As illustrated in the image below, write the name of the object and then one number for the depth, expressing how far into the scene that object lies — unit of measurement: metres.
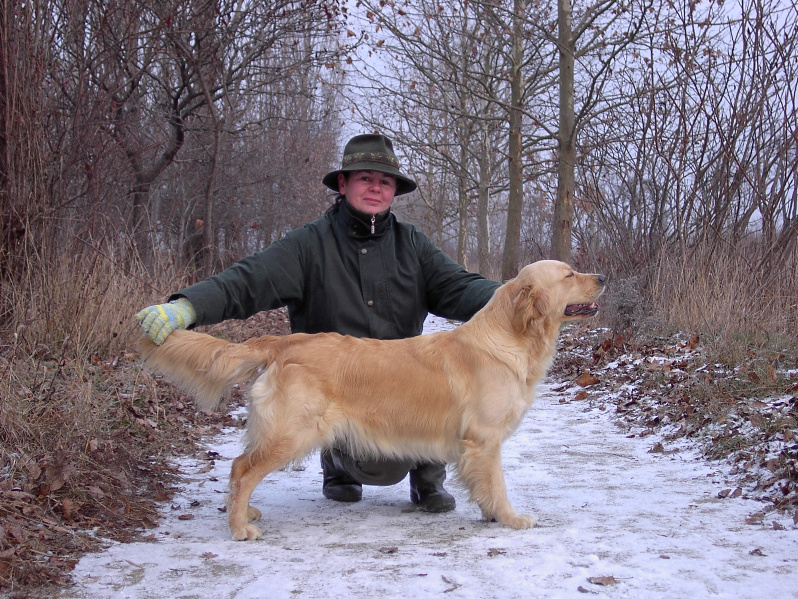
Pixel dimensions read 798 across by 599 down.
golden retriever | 3.35
